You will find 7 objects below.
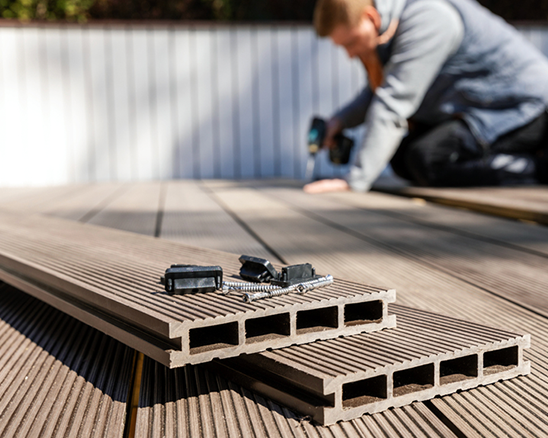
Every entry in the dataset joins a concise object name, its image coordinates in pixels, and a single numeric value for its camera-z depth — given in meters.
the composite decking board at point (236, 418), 0.48
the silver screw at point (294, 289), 0.56
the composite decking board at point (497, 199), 1.75
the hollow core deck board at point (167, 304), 0.51
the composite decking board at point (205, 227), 1.27
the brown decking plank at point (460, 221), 1.39
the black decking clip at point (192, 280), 0.59
